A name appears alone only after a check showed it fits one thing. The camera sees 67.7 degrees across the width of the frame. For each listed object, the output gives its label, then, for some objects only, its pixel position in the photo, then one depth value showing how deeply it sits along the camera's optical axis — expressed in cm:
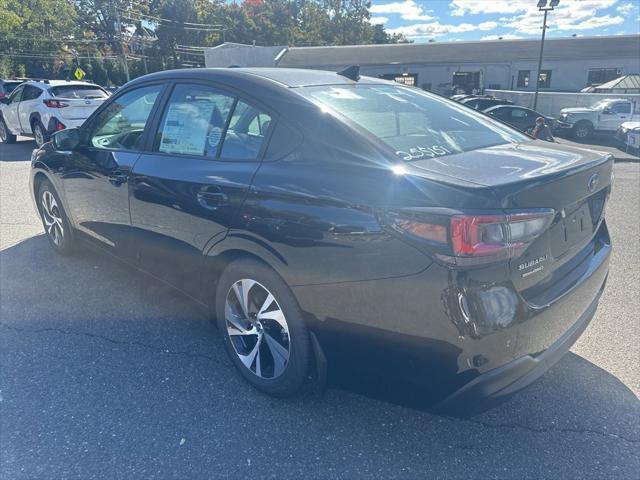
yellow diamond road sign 2831
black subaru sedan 188
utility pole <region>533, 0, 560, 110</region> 1834
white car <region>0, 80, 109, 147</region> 1098
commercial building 3556
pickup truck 1828
